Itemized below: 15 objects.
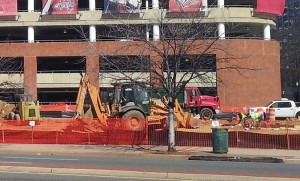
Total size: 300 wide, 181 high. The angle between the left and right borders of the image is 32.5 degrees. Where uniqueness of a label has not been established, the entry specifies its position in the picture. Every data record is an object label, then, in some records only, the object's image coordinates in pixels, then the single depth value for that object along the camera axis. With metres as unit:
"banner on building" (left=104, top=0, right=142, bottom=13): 57.50
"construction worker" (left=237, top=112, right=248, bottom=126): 30.86
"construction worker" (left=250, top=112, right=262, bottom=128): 30.09
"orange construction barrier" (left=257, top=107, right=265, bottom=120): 38.41
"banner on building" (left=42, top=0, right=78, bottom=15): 58.82
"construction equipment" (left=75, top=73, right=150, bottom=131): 28.64
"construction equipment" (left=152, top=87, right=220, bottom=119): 40.12
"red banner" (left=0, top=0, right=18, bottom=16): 59.16
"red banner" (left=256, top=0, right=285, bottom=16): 59.38
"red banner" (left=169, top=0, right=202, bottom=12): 55.50
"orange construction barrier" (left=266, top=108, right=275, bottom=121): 37.25
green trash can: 21.31
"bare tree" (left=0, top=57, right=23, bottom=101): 55.62
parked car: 41.06
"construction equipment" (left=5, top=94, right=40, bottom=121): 33.72
